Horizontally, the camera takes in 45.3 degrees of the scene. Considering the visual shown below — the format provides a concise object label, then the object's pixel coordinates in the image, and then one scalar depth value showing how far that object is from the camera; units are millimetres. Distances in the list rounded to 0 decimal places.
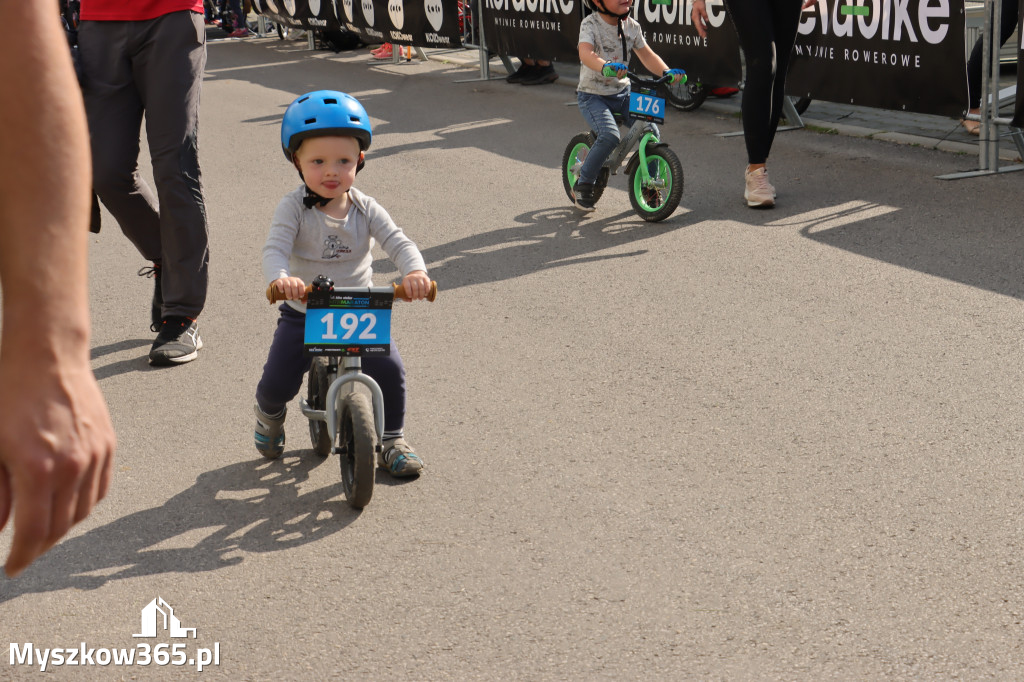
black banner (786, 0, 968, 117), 8586
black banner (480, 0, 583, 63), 13328
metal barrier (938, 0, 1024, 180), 8203
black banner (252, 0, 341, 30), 19641
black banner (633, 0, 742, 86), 11086
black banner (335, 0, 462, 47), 15914
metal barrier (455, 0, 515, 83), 15164
